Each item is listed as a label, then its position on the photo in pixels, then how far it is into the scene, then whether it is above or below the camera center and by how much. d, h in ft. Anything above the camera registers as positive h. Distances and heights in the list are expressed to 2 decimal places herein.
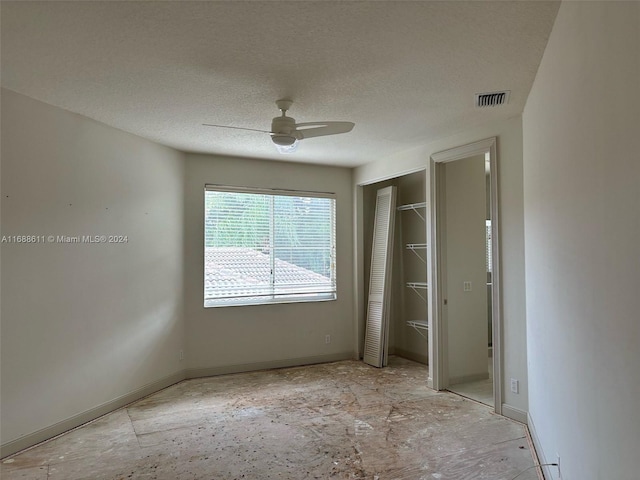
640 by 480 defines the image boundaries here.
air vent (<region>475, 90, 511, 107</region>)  9.74 +3.72
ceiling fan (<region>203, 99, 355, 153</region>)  10.05 +3.04
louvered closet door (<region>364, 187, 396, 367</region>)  17.31 -1.56
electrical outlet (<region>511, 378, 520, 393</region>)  11.21 -3.82
